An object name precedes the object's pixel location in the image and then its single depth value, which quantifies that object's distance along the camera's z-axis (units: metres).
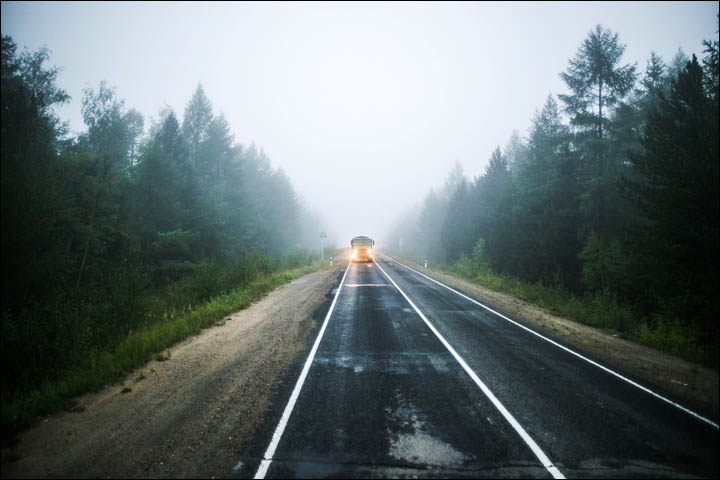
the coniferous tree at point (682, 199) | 8.55
